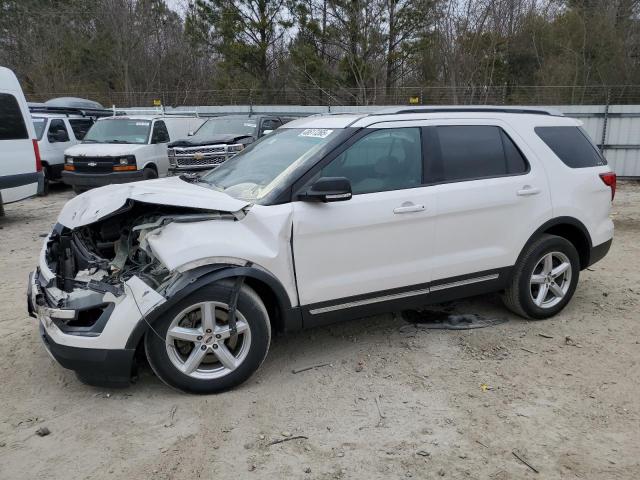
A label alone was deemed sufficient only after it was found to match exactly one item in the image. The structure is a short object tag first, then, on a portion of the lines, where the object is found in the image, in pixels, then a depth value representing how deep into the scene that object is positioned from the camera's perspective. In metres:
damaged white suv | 3.22
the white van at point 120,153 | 11.33
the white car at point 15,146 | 8.66
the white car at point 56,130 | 12.77
